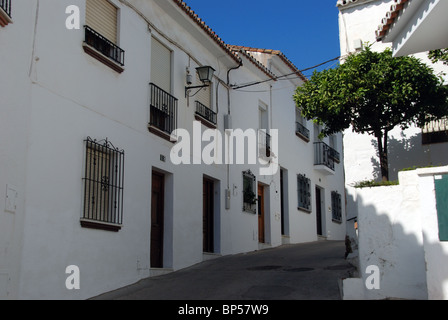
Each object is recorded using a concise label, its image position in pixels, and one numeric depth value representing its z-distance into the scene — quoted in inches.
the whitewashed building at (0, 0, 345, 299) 326.3
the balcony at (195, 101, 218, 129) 554.6
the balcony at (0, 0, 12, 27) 307.8
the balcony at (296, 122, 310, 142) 810.3
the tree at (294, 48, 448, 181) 434.3
